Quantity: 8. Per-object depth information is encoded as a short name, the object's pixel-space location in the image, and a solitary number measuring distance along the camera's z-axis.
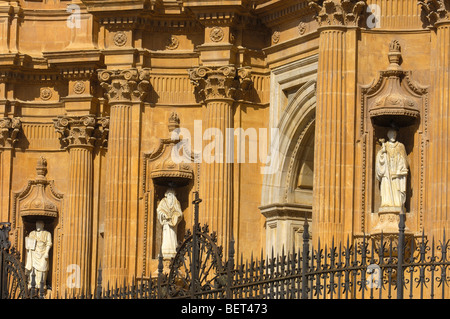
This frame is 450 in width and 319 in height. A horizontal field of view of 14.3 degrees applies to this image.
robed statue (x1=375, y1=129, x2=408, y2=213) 34.91
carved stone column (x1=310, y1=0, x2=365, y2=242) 35.03
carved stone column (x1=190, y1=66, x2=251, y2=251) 39.53
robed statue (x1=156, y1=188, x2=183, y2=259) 40.66
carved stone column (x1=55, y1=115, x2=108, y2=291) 44.03
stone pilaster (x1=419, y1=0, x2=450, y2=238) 34.00
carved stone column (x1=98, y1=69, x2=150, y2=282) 40.78
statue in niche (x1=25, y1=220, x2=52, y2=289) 45.44
